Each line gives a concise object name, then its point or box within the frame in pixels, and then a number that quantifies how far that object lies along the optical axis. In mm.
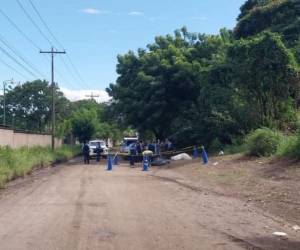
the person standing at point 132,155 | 39916
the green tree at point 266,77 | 34031
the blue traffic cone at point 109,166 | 34931
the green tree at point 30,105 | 114750
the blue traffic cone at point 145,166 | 34031
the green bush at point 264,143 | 28245
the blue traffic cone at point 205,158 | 32972
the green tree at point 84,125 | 91062
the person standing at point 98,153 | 48500
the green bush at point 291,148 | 22772
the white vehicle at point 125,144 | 63459
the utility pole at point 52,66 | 59494
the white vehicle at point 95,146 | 56525
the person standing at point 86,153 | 45156
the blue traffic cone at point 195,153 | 41388
